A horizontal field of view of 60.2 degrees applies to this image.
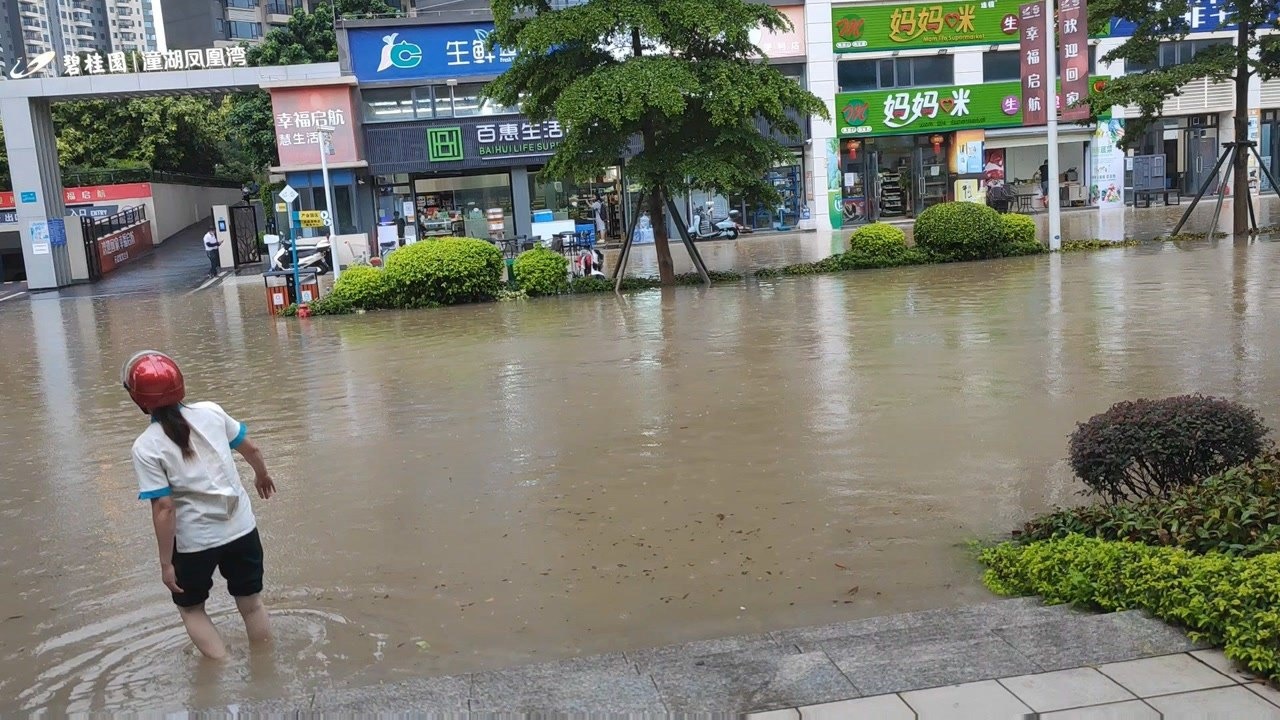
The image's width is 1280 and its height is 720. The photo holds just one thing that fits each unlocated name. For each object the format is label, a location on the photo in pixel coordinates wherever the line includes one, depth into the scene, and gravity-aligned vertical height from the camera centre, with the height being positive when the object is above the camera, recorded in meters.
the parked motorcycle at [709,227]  34.03 -0.71
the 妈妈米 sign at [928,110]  34.72 +2.41
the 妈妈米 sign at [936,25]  34.47 +4.98
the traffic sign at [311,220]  21.42 +0.31
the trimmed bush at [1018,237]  21.39 -1.11
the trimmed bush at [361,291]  19.31 -1.02
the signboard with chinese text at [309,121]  31.20 +3.22
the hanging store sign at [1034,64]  22.14 +2.29
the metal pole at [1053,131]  21.66 +0.89
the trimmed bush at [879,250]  21.06 -1.14
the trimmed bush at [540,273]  20.08 -1.01
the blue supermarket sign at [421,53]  32.00 +5.01
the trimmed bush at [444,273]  19.23 -0.82
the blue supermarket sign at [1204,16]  30.78 +4.23
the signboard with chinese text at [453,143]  32.44 +2.37
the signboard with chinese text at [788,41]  34.03 +4.81
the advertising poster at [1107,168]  36.62 +0.14
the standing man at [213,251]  32.47 -0.21
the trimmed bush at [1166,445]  5.29 -1.32
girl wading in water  4.34 -1.01
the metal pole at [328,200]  22.41 +0.71
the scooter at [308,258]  24.50 -0.50
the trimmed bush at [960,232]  20.81 -0.89
